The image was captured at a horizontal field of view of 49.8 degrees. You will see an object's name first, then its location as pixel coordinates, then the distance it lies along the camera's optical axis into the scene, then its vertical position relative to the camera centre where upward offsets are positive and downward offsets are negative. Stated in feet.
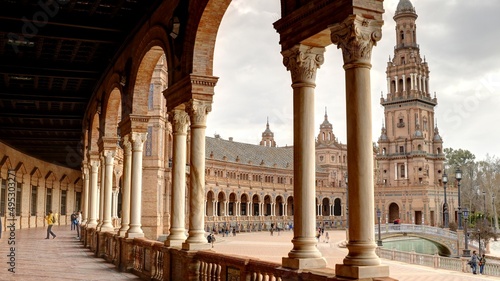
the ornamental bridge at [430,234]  194.18 -14.50
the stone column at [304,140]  23.84 +2.50
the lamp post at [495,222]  264.52 -13.47
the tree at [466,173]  322.34 +14.60
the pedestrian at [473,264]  104.54 -13.54
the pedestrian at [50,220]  82.48 -3.69
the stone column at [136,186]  50.24 +0.91
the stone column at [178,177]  38.52 +1.38
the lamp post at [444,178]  132.83 +4.21
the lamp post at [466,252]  113.56 -12.03
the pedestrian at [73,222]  120.15 -5.76
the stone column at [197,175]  35.09 +1.37
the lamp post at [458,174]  104.99 +4.10
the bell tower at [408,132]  298.56 +36.54
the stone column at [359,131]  20.12 +2.51
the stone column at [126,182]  53.88 +1.42
